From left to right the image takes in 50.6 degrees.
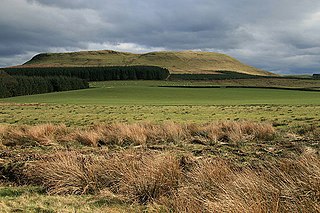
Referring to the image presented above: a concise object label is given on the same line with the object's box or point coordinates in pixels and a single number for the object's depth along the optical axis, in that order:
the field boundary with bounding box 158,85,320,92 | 92.28
